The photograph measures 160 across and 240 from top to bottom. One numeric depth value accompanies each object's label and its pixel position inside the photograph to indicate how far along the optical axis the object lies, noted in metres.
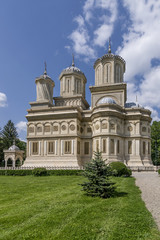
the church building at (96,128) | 29.84
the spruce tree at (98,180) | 9.64
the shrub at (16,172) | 23.92
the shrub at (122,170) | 19.53
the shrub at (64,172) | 22.22
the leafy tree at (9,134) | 52.78
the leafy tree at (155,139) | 43.95
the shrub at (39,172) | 22.65
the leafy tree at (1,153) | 48.50
